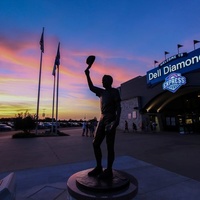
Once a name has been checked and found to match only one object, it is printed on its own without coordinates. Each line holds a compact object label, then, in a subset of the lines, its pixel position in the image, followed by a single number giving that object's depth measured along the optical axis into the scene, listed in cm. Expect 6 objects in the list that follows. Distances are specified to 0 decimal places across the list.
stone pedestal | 331
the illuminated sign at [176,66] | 1733
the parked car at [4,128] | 3716
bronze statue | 392
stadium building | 1912
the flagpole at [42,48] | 2152
